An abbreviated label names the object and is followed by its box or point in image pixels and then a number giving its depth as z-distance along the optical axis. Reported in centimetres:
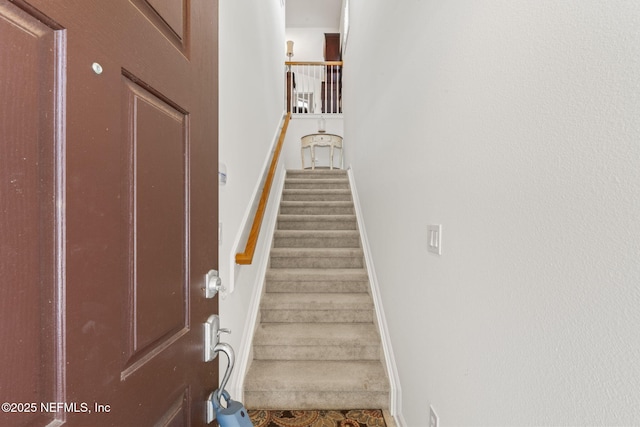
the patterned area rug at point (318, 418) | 169
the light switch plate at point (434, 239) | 116
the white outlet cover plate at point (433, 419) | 120
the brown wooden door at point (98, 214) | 34
